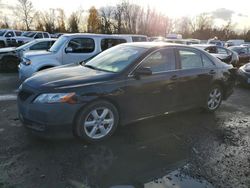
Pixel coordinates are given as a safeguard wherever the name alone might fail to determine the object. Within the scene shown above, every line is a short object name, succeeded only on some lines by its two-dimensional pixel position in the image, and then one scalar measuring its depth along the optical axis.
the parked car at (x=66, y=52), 5.76
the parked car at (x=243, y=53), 12.23
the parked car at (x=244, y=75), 6.62
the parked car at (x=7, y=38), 15.04
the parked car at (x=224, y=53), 9.81
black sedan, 2.74
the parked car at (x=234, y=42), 24.17
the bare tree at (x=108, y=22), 30.87
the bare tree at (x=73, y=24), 34.84
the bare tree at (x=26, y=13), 38.35
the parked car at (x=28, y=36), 14.96
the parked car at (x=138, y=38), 9.52
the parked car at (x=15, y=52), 8.30
